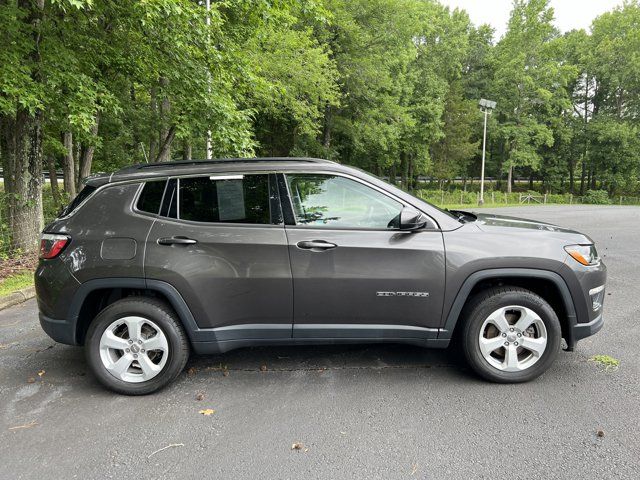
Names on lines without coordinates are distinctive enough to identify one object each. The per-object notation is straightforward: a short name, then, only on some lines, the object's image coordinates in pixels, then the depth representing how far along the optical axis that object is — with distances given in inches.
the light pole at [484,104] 1279.5
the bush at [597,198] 1733.5
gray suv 128.8
